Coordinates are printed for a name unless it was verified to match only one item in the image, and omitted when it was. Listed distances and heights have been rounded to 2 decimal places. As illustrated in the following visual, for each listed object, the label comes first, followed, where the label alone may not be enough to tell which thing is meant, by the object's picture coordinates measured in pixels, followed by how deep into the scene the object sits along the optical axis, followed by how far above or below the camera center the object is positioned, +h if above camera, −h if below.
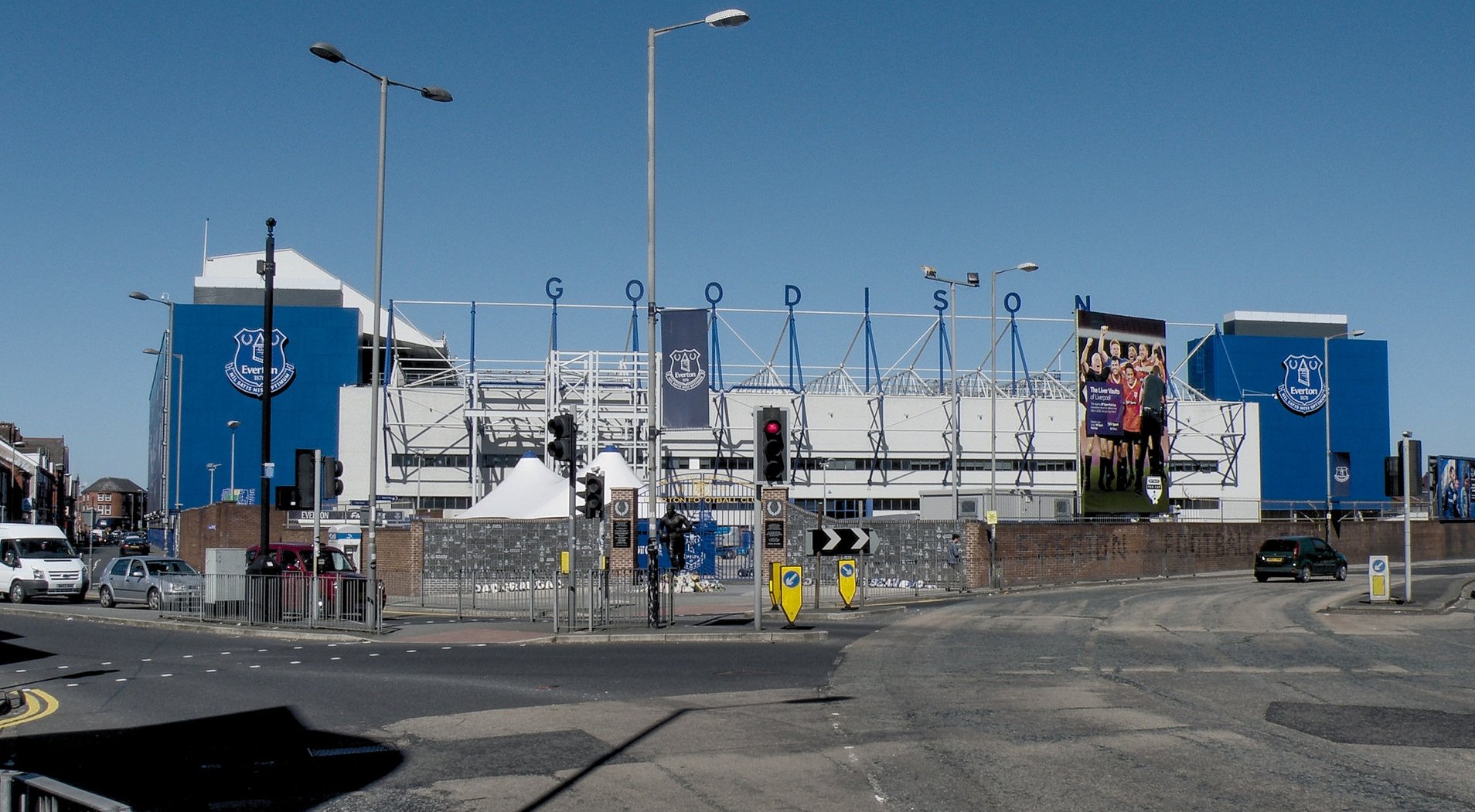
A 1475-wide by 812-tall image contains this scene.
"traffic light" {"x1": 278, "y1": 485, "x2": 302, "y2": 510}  26.25 -0.84
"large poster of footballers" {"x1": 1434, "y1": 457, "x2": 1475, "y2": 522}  68.94 -1.58
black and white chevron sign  25.72 -1.67
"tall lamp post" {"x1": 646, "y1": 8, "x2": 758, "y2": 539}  25.22 +3.15
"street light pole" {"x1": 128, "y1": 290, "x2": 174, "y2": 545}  44.06 +3.22
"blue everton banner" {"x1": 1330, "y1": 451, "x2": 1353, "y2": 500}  88.86 -1.40
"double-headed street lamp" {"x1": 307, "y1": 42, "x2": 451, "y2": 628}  26.25 +3.44
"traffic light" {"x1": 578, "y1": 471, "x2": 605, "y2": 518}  23.27 -0.71
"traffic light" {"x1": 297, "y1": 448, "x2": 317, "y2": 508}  25.59 -0.39
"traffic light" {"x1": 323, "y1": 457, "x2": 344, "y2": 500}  26.05 -0.41
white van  37.19 -3.28
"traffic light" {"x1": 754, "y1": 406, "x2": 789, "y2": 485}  22.16 +0.19
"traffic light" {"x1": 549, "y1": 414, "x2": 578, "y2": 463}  22.94 +0.38
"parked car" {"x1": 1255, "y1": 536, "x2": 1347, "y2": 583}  42.81 -3.41
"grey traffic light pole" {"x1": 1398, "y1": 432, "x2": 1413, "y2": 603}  28.28 -1.18
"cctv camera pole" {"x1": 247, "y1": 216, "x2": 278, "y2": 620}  29.06 +0.38
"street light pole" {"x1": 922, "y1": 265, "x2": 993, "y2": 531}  43.84 +5.50
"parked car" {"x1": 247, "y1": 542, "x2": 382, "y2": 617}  26.48 -2.82
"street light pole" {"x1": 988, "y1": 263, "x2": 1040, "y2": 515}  43.94 +3.28
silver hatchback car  32.97 -3.30
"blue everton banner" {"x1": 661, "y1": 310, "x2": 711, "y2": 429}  40.50 +2.78
